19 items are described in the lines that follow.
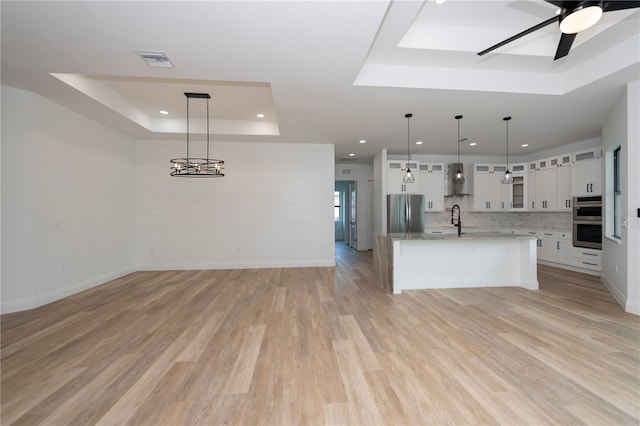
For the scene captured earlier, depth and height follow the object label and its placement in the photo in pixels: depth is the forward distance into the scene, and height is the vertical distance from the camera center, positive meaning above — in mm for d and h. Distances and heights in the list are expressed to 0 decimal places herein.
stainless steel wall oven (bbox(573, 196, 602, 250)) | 5172 -163
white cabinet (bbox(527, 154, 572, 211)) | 5992 +735
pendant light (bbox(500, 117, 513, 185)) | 4751 +682
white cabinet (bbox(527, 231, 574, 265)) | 5832 -768
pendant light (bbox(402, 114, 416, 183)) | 4707 +668
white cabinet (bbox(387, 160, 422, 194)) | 7031 +1022
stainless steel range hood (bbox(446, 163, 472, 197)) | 7402 +813
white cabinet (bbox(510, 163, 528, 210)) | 7000 +696
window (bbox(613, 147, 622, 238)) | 4363 +310
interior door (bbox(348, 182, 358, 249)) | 9297 -86
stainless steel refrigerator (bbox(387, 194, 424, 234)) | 6828 +19
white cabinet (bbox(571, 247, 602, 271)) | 5199 -927
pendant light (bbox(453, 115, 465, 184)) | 4711 +685
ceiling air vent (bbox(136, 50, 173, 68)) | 2730 +1688
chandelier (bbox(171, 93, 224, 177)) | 4414 +2013
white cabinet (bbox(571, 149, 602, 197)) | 5309 +850
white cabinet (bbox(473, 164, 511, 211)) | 7340 +729
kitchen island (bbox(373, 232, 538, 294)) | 4461 -839
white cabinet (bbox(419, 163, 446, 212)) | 7277 +809
